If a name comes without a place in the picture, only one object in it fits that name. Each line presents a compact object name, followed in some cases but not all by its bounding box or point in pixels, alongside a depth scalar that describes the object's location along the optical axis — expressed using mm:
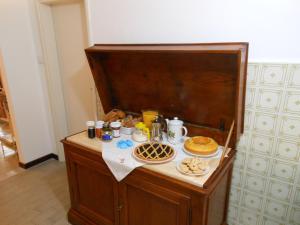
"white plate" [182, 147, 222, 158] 1216
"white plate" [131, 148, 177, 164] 1156
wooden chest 1088
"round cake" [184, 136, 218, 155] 1217
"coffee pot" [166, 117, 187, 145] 1353
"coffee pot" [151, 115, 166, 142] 1418
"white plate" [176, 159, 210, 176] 1050
